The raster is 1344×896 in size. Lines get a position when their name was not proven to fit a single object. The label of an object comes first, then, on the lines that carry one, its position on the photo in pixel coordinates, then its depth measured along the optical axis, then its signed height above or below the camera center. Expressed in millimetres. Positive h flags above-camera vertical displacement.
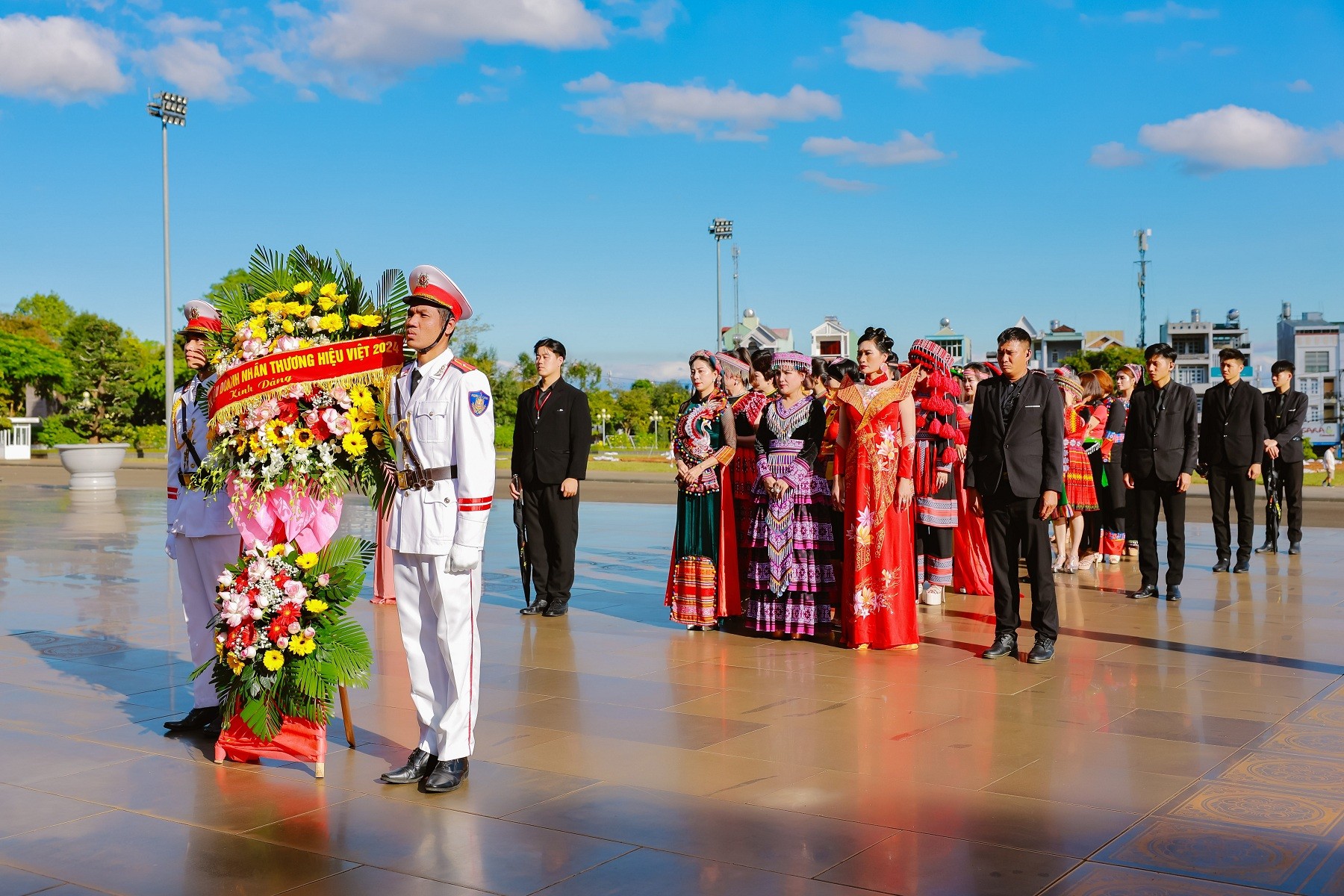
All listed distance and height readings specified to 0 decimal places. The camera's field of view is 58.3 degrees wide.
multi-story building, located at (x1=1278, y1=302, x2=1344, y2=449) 93875 +5733
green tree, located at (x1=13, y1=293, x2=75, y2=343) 83188 +9667
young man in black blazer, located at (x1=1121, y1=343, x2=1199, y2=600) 8977 -142
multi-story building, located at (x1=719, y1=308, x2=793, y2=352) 69394 +6721
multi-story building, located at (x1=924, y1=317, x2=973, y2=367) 73462 +6405
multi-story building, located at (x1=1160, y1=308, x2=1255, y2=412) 84750 +6906
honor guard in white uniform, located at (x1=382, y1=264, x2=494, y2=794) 4484 -295
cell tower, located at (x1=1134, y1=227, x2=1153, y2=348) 49656 +5970
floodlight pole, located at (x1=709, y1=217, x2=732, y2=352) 49969 +8788
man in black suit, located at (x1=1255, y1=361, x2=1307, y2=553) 11867 -23
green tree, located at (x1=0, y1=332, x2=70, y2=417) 54406 +3750
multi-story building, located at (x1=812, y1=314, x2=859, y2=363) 83875 +7358
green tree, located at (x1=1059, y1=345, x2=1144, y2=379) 79500 +5398
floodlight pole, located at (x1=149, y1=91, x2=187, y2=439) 26781 +7595
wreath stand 4766 -1188
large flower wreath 4758 -118
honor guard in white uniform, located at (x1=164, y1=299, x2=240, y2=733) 5410 -350
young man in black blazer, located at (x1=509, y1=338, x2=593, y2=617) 8648 -180
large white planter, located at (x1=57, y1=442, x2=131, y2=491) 23141 -314
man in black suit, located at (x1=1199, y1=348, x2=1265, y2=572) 10672 -110
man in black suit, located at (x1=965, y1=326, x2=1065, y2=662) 6801 -210
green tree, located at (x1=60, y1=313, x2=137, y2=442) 49500 +2657
